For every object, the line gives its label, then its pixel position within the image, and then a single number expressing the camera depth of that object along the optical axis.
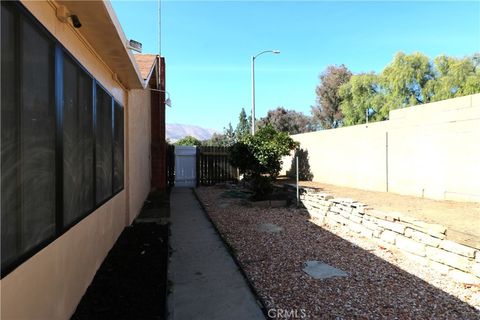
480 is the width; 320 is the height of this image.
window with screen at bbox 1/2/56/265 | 1.96
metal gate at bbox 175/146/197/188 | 17.48
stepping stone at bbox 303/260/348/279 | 5.03
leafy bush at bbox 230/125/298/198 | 11.56
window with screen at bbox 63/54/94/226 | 3.03
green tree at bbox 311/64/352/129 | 42.66
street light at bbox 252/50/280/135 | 18.44
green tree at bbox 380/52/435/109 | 30.61
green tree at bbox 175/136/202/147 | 35.72
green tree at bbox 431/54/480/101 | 27.25
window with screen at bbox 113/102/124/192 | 5.66
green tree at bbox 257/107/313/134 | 46.09
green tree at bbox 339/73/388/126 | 34.91
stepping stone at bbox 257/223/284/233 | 7.88
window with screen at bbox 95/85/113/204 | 4.37
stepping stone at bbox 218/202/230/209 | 11.20
